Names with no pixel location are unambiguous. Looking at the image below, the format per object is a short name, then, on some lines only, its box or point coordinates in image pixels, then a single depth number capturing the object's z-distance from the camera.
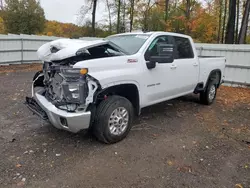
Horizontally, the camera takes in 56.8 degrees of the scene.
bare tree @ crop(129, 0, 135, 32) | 29.61
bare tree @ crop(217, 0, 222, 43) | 30.24
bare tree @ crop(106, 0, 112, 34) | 28.70
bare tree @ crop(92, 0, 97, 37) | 23.08
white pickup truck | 3.43
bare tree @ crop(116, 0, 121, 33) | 28.58
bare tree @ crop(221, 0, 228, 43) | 29.95
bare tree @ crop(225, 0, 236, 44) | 13.60
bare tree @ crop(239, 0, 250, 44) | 13.01
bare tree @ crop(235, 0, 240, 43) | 24.74
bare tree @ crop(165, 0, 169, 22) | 26.65
